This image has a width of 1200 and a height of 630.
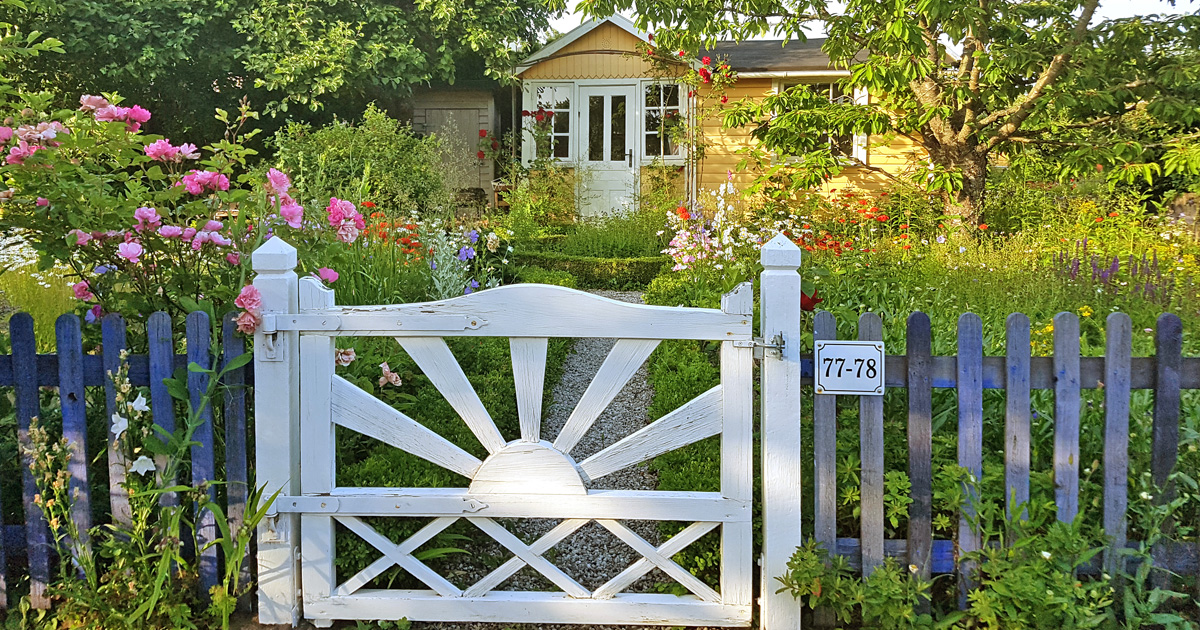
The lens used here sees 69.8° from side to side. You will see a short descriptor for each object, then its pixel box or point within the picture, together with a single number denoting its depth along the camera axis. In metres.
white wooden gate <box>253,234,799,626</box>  2.54
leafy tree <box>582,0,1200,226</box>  8.63
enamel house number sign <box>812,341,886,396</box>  2.53
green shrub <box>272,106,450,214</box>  11.48
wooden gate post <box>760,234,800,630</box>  2.52
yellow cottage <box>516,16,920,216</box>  13.42
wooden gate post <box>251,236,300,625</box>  2.61
